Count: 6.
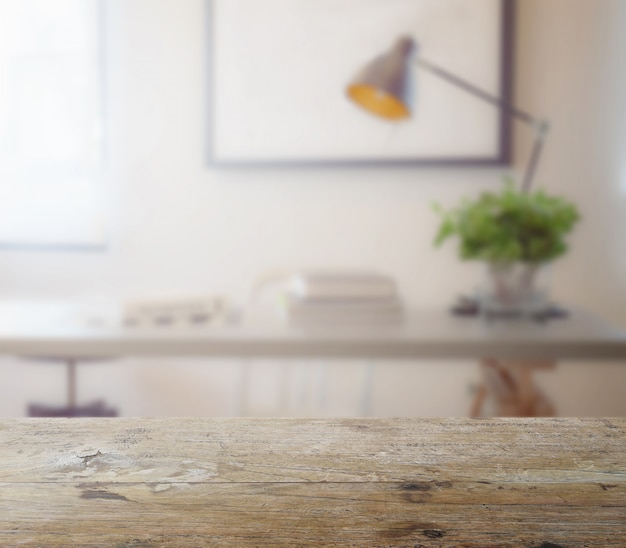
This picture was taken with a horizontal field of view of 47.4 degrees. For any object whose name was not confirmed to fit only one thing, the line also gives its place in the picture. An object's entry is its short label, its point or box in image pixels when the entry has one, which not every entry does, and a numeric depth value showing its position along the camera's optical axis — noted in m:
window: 2.35
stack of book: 1.62
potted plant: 1.59
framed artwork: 2.25
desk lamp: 2.21
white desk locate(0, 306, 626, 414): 1.41
